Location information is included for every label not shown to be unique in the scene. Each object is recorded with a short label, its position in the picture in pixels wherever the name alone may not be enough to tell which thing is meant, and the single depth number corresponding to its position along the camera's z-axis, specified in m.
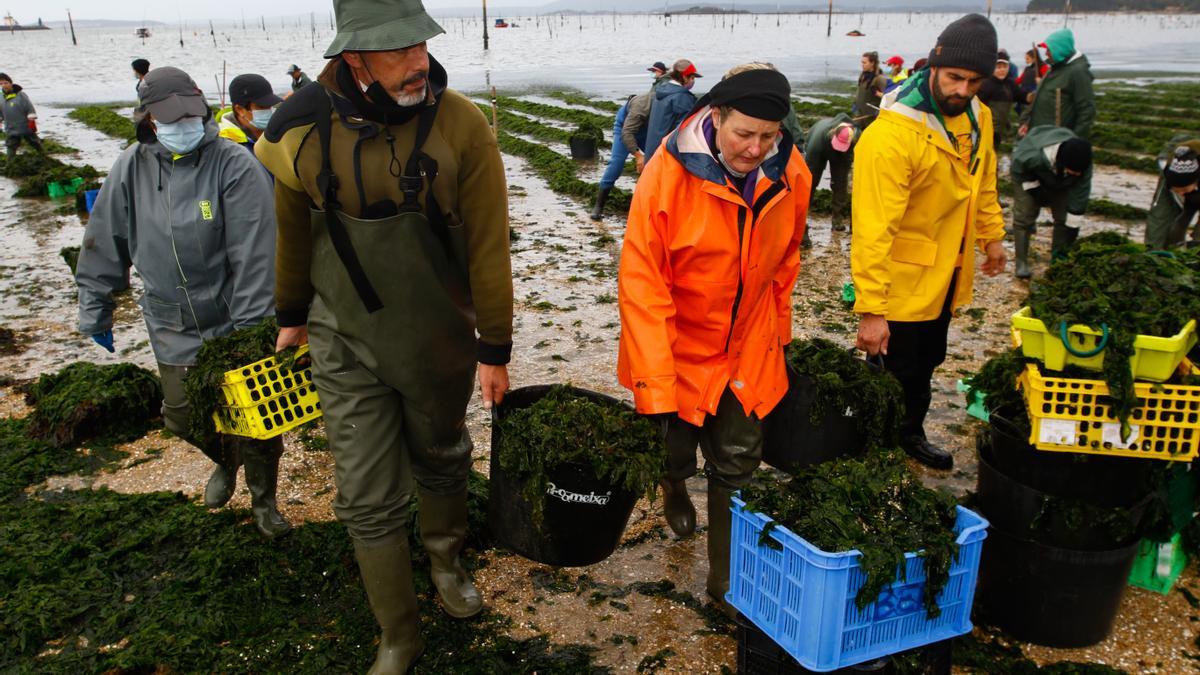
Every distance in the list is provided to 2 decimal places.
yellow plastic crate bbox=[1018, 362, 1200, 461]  3.05
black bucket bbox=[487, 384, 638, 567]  3.23
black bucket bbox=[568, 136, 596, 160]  15.82
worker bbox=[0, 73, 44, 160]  17.16
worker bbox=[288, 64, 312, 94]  13.11
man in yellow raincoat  4.05
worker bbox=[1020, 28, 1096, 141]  9.46
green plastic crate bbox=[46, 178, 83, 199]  14.16
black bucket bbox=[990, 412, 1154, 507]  3.24
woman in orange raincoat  3.14
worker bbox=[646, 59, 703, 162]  8.82
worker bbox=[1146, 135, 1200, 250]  6.50
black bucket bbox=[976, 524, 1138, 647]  3.33
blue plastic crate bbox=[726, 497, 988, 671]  2.67
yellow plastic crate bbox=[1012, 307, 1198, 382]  3.01
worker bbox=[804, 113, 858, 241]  9.23
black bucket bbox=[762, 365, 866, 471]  4.23
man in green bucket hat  2.84
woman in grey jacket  3.99
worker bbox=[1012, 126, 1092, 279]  7.80
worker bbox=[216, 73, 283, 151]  6.60
